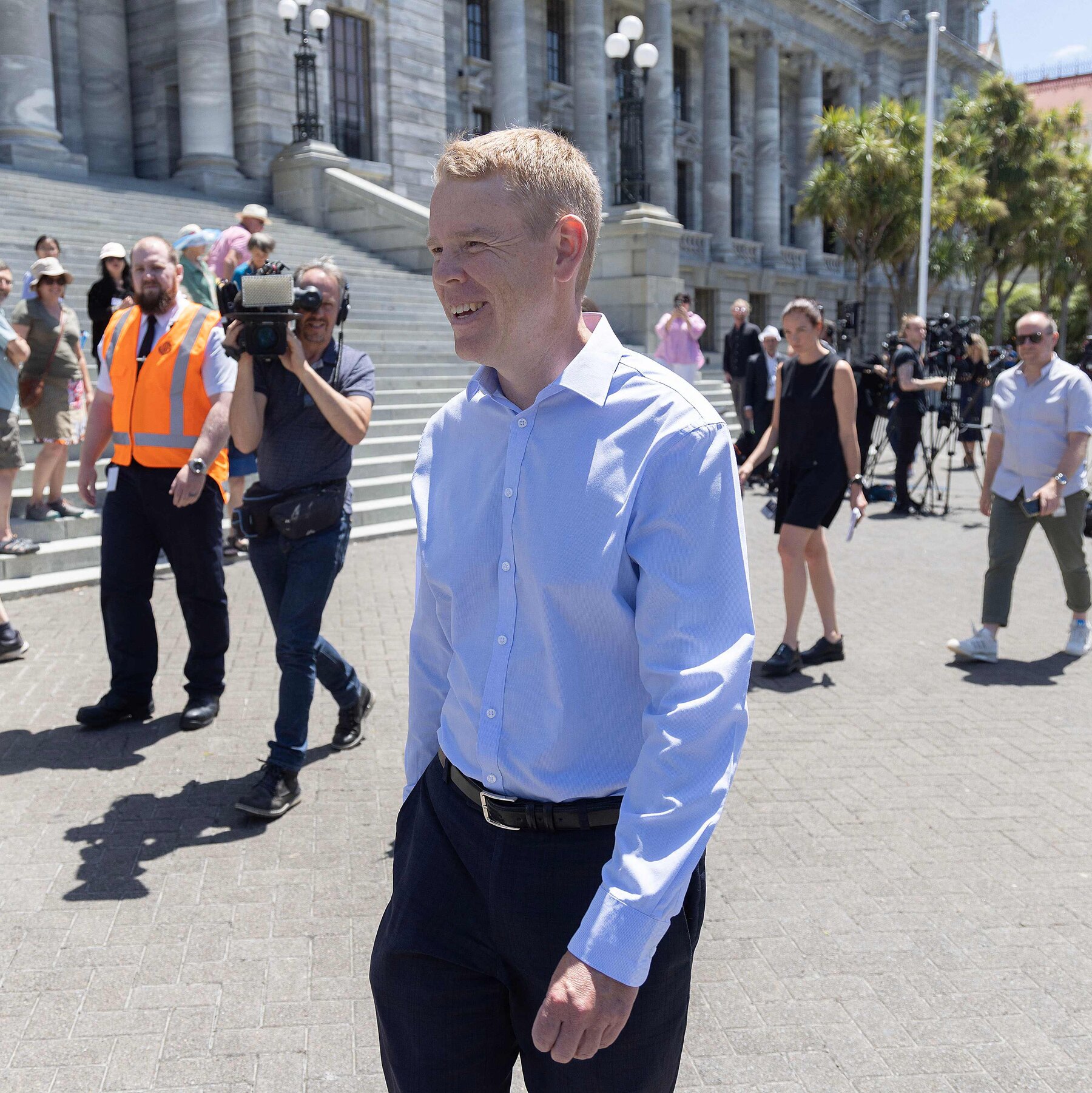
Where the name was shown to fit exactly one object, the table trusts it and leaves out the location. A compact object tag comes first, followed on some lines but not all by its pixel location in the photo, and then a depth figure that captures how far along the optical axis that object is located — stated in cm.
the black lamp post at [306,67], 2088
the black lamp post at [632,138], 2106
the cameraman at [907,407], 1308
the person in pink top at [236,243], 1067
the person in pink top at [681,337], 1508
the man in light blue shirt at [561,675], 153
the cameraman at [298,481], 437
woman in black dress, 655
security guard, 525
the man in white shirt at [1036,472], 668
